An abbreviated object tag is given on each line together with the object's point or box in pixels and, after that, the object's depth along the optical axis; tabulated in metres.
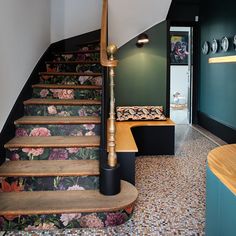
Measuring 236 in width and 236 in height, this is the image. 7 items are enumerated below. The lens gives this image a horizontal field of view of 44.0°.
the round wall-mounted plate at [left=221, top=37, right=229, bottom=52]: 5.43
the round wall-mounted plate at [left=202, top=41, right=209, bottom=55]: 6.53
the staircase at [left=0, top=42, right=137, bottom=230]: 2.50
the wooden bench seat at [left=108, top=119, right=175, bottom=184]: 4.70
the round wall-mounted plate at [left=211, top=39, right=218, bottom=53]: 5.95
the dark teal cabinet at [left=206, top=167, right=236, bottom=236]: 1.38
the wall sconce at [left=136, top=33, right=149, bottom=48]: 5.05
